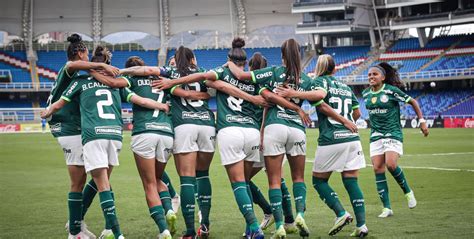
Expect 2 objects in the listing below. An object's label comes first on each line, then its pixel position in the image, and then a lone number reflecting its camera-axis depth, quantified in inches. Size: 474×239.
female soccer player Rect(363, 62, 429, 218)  486.6
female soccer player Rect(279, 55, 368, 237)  401.4
